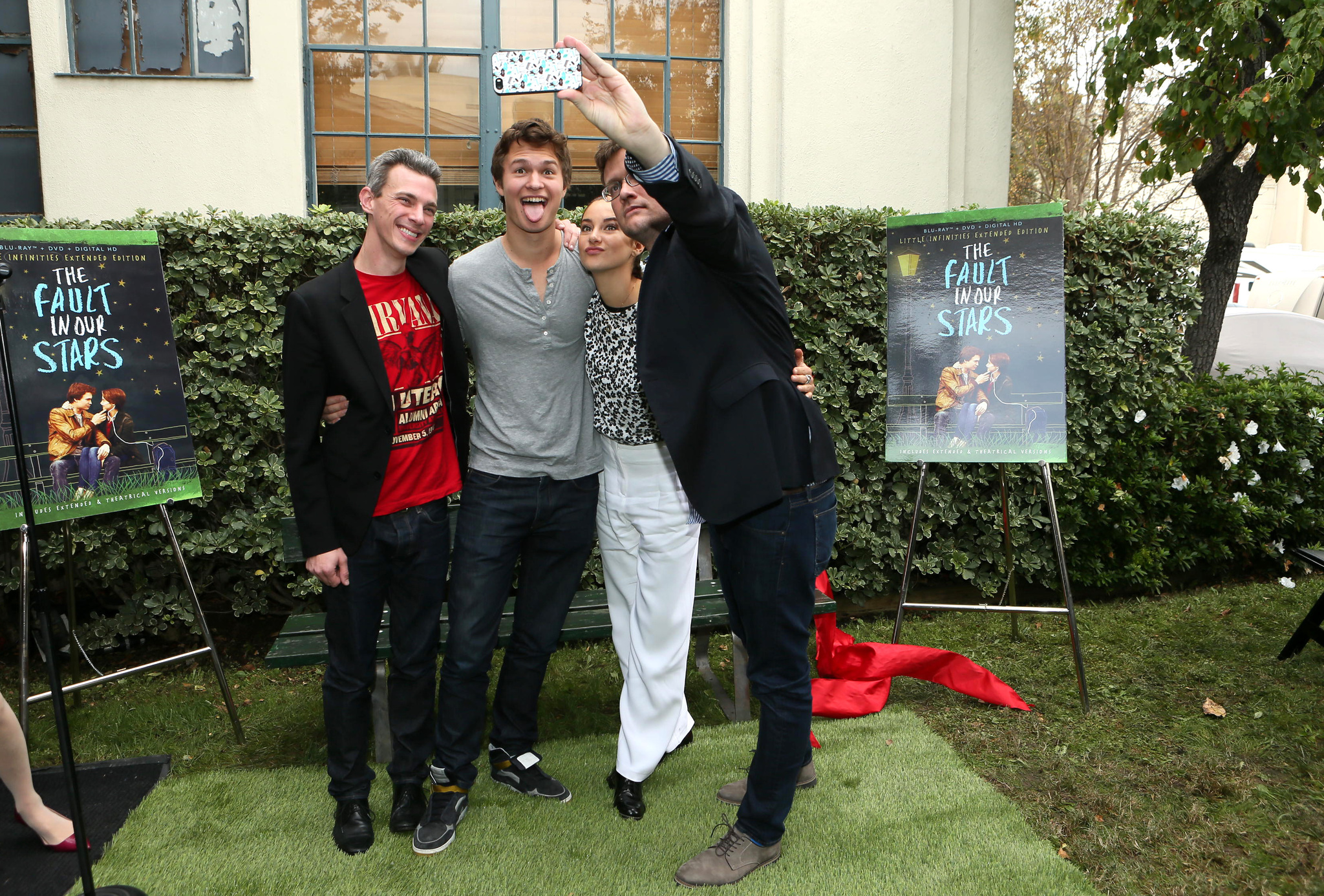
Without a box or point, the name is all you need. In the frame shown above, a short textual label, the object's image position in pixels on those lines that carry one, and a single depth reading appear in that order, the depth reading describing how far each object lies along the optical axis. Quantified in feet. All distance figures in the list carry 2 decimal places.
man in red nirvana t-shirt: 8.56
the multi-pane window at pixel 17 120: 19.88
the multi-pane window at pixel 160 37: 19.42
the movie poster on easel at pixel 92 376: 10.89
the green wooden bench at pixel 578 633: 10.68
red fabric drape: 12.30
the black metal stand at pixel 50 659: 7.27
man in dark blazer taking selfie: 7.61
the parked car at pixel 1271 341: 29.73
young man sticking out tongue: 9.09
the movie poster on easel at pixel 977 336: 12.84
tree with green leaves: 15.70
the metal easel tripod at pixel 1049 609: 12.30
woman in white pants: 8.95
